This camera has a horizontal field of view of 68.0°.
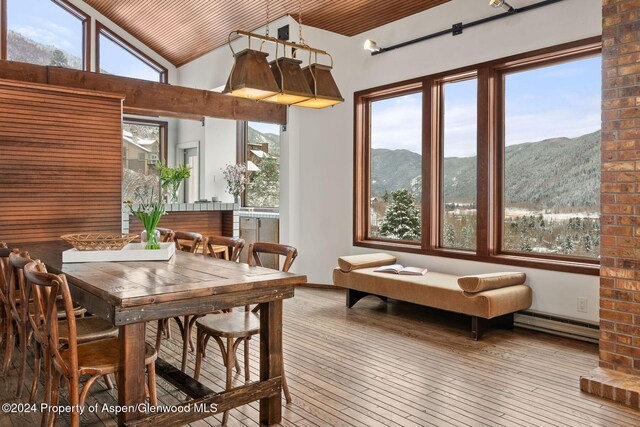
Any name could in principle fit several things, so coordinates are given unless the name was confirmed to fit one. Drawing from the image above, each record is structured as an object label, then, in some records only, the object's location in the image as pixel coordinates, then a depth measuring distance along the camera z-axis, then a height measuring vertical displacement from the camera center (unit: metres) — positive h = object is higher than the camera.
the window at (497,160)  4.30 +0.58
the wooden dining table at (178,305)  2.08 -0.43
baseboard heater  4.08 -1.00
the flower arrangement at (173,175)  6.79 +0.55
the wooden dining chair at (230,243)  3.40 -0.22
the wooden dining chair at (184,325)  3.26 -0.81
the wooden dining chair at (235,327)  2.71 -0.67
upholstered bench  4.10 -0.72
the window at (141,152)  8.71 +1.17
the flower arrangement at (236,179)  8.05 +0.60
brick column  2.98 +0.07
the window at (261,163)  8.10 +0.89
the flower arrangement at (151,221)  3.25 -0.05
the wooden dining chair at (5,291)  2.94 -0.51
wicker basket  3.11 -0.19
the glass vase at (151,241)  3.31 -0.20
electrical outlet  4.08 -0.77
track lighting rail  4.44 +1.99
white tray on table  3.00 -0.27
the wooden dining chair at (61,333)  2.30 -0.66
